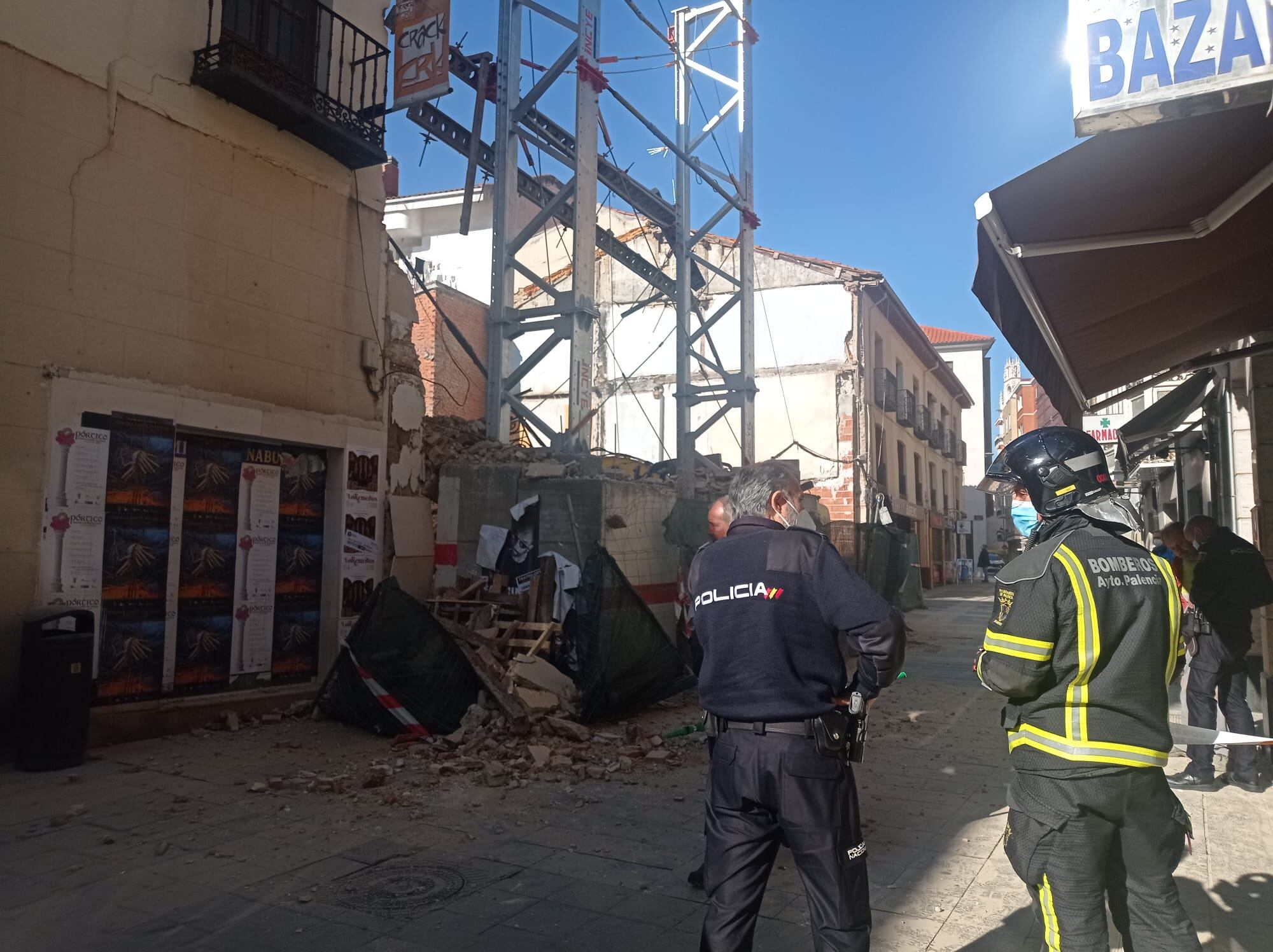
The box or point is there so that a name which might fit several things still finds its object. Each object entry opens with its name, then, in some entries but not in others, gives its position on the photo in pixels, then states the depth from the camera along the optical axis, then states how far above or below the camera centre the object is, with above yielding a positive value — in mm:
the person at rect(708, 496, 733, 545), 4168 +103
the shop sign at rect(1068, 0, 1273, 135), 2680 +1476
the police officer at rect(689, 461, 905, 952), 2674 -542
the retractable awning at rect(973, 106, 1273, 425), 3301 +1337
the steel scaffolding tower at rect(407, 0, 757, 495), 10797 +4394
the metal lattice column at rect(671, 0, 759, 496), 15391 +5454
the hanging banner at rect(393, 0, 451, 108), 9039 +4873
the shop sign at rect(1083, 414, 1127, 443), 16859 +2552
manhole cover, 3963 -1612
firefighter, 2488 -526
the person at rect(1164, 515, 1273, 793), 5844 -609
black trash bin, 6062 -1111
